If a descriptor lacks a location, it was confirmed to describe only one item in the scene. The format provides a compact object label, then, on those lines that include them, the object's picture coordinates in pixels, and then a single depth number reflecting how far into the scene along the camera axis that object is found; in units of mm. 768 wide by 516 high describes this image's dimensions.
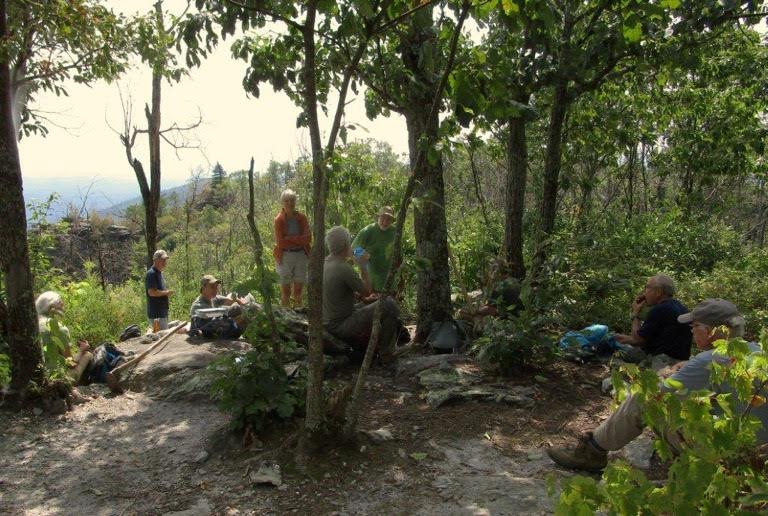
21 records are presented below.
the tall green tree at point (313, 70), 3211
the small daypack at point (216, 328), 6219
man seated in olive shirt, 5039
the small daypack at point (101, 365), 5547
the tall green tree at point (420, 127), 5254
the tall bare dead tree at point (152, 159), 13234
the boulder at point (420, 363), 5141
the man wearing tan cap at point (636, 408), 2916
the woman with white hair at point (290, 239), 6812
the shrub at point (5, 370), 4664
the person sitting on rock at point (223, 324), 6207
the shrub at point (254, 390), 3736
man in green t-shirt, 6862
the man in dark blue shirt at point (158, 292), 7527
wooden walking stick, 5180
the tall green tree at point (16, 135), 4480
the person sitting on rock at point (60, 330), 4785
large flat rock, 4988
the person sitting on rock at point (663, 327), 4805
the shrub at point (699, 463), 1416
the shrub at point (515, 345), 4723
